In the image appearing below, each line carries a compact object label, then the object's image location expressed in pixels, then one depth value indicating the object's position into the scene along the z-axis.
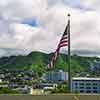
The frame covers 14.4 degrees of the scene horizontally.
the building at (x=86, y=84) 143.62
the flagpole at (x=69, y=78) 25.02
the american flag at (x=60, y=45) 25.06
